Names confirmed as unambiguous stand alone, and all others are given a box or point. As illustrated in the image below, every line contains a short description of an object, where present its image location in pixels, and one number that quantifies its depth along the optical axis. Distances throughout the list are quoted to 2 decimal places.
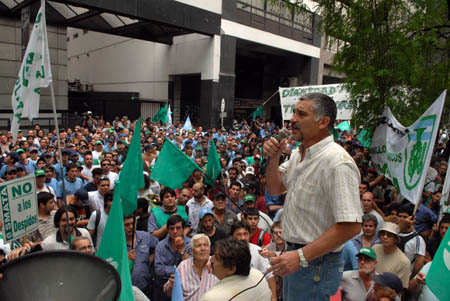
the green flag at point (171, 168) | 5.67
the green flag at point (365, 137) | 7.91
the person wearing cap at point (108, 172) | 6.38
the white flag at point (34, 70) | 4.20
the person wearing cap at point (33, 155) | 7.57
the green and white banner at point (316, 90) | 10.41
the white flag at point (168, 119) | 15.98
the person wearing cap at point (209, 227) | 4.42
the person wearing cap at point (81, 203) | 5.31
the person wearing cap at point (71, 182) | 6.16
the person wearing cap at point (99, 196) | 5.33
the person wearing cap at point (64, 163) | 6.67
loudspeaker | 1.47
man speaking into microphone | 1.56
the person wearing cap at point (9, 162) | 6.65
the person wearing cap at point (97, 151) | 8.64
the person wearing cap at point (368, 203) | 5.10
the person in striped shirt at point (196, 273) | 3.23
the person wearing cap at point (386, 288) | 3.17
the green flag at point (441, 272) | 2.37
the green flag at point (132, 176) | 4.04
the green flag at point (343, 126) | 15.03
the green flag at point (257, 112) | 15.18
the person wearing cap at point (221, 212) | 4.97
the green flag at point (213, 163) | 6.36
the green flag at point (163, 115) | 16.64
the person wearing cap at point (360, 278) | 3.42
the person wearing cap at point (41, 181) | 5.40
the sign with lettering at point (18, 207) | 3.43
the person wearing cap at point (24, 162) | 6.98
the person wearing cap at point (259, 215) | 4.74
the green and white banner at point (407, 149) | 4.74
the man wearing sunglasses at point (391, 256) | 3.65
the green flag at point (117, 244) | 2.79
